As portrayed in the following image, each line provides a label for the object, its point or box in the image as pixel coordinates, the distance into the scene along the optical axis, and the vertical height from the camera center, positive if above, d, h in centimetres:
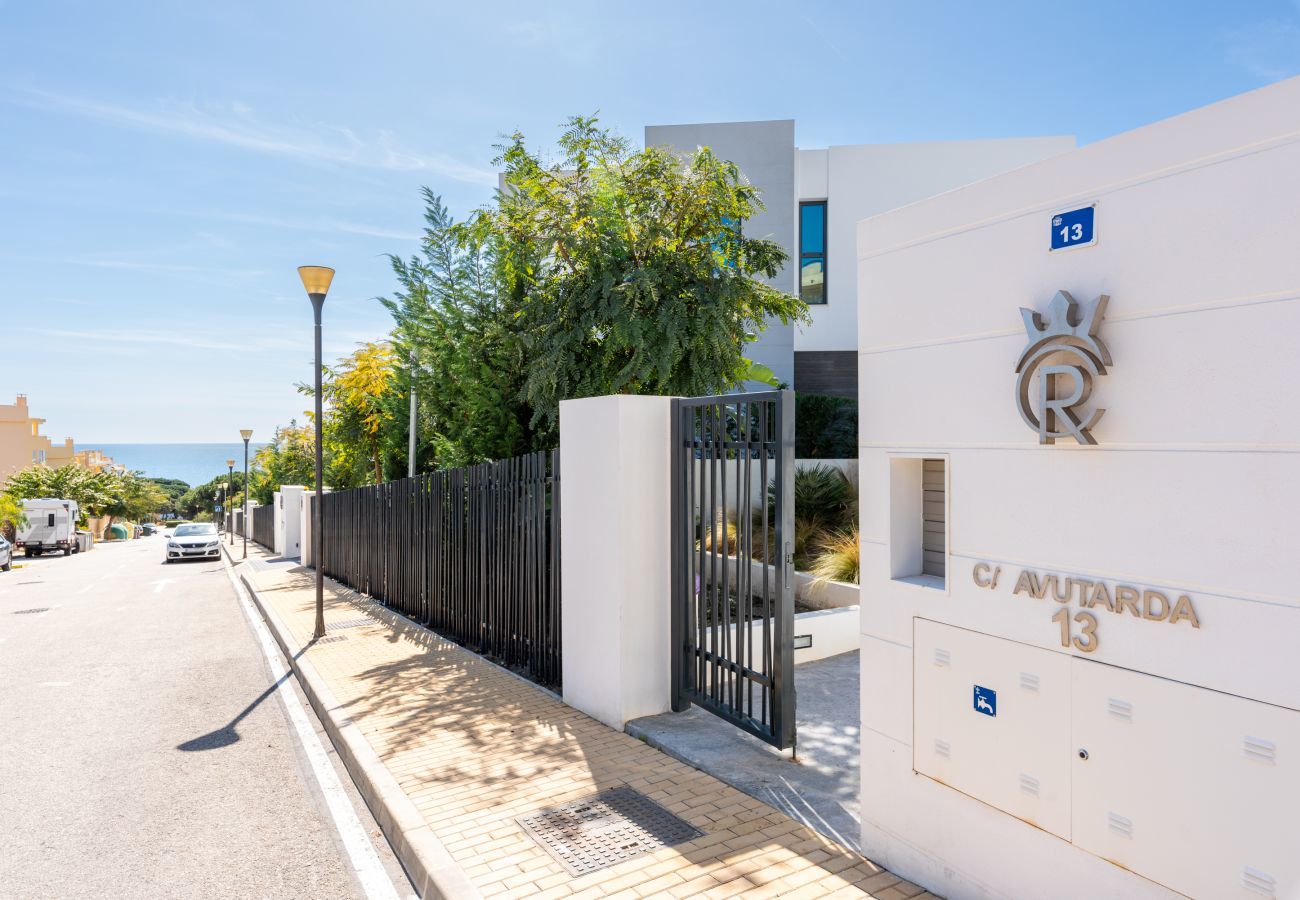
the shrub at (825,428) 1752 +69
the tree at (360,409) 2183 +154
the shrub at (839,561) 1126 -150
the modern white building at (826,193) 1877 +646
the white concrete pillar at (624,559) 638 -82
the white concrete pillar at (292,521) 2648 -204
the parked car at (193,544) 2830 -297
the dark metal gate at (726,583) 541 -92
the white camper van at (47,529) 3609 -306
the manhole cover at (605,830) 428 -213
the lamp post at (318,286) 1049 +234
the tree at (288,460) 3784 +6
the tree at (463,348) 1254 +186
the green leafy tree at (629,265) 1048 +274
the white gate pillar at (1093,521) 269 -26
